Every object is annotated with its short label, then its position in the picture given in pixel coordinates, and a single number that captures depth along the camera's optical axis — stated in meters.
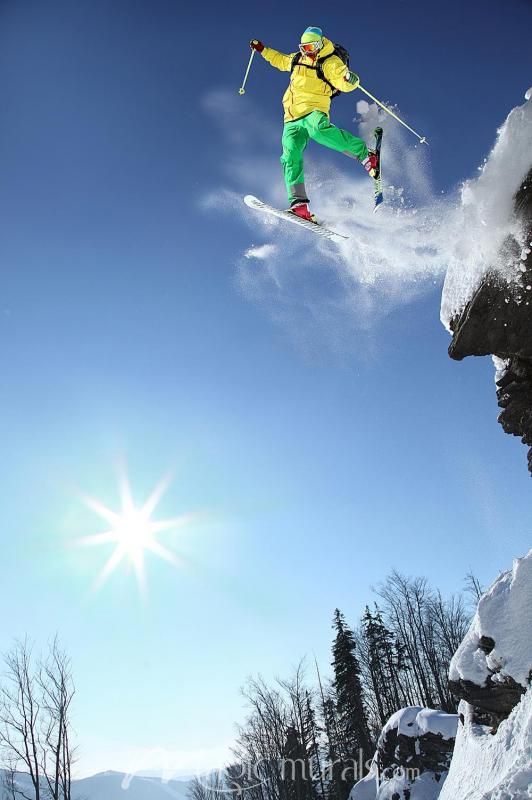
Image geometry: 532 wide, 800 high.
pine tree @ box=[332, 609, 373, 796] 29.67
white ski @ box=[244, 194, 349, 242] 7.73
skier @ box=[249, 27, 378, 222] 6.76
